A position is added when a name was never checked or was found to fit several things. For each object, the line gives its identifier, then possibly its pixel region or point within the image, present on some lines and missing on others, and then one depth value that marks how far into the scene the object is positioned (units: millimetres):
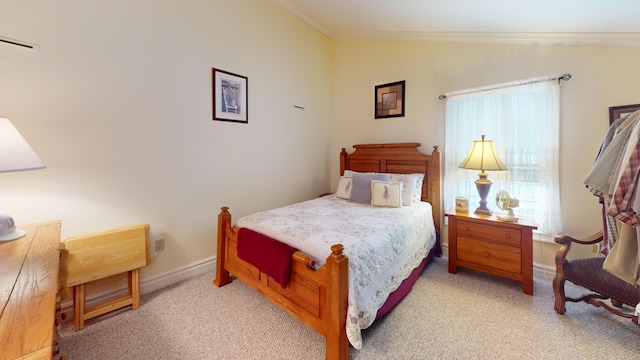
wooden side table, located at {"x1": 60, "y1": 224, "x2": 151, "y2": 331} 1749
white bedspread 1542
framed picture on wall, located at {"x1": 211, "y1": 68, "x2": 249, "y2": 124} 2593
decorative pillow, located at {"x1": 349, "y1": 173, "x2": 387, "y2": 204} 2898
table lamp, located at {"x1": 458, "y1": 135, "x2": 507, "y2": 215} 2389
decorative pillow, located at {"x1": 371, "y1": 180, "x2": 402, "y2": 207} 2688
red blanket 1698
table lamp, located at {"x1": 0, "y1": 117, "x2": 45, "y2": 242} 1238
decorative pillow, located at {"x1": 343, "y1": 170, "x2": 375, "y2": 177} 3269
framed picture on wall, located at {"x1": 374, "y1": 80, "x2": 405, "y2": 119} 3266
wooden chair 1576
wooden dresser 588
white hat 1353
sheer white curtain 2352
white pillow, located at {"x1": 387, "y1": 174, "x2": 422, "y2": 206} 2796
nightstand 2156
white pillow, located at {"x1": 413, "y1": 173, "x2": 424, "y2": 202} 2925
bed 1436
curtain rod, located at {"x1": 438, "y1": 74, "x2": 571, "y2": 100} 2270
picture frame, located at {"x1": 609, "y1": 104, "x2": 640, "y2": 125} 2029
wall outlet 2273
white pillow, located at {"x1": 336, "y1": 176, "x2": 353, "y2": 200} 3118
